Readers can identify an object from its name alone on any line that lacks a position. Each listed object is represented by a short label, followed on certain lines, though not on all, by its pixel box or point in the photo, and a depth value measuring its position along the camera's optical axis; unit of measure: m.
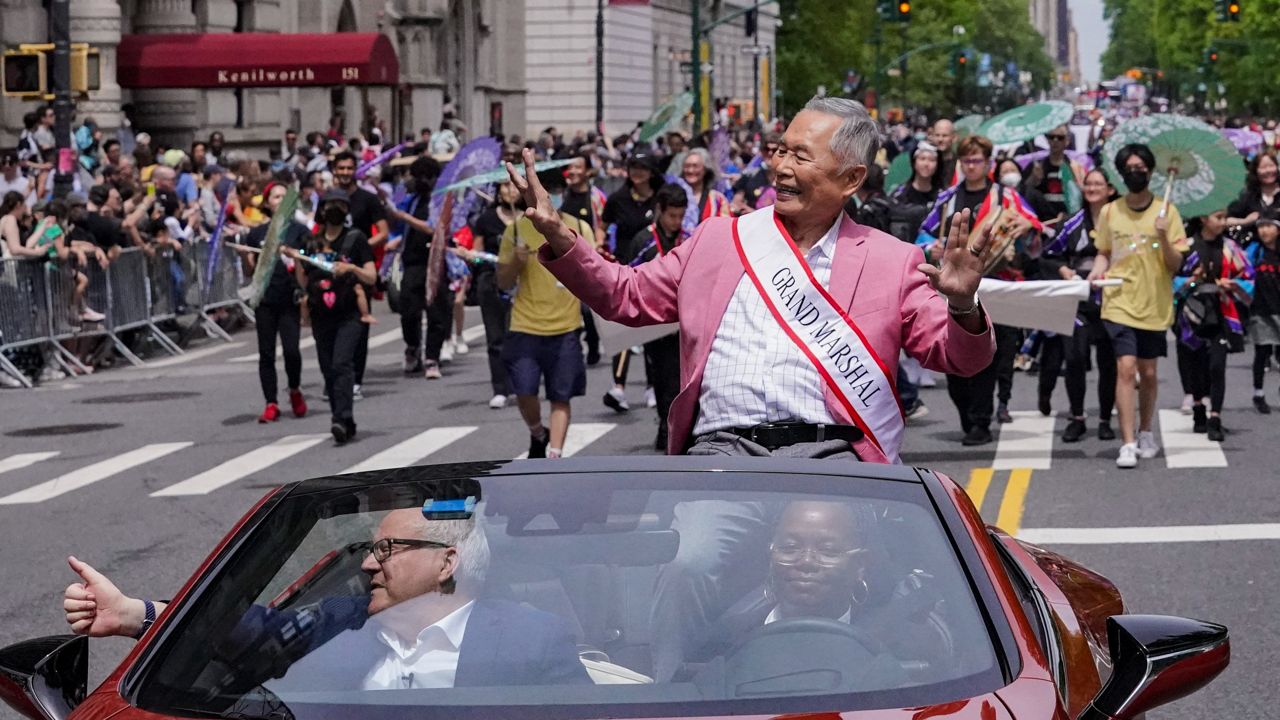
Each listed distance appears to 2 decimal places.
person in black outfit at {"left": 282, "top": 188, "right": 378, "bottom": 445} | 15.32
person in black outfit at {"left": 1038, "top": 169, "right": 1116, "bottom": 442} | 13.82
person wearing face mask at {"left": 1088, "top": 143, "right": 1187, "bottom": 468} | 12.84
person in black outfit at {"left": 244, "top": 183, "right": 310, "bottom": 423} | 16.38
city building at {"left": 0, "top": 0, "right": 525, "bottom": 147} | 37.78
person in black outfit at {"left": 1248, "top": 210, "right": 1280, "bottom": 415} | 15.55
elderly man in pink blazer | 5.39
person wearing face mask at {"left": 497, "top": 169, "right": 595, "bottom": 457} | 12.88
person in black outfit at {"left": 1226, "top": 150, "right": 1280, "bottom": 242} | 16.28
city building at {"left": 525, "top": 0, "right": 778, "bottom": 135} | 71.38
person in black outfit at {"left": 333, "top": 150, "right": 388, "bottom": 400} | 17.95
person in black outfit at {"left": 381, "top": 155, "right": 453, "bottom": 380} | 19.78
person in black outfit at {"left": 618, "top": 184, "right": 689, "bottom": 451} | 13.59
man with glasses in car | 3.67
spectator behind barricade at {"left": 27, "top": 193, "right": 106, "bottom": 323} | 20.19
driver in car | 3.80
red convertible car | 3.56
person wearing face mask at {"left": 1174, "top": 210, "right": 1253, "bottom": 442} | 14.31
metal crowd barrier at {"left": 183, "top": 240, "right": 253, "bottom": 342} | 23.69
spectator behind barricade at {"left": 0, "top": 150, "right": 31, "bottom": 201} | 24.84
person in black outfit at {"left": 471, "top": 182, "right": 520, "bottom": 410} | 16.73
